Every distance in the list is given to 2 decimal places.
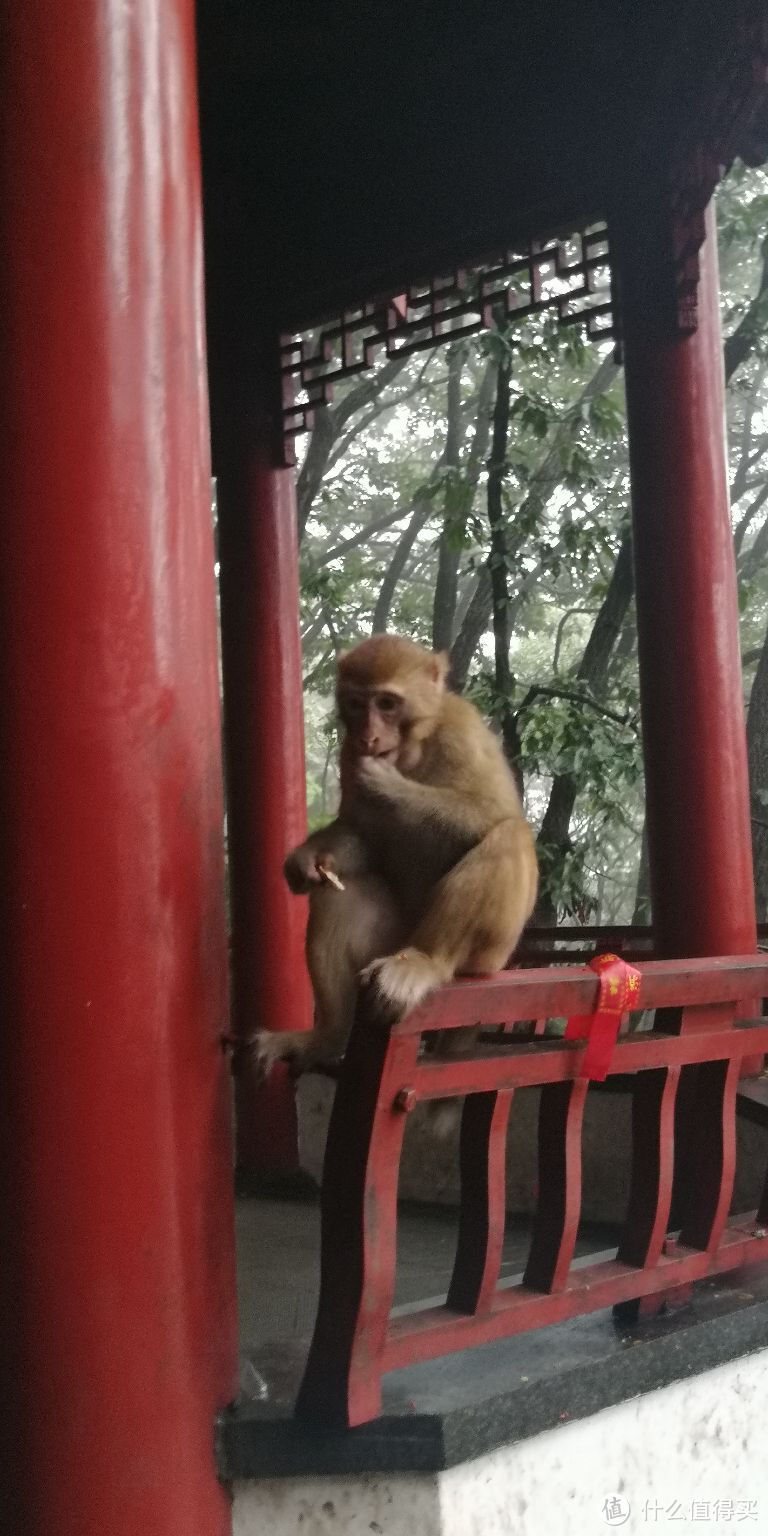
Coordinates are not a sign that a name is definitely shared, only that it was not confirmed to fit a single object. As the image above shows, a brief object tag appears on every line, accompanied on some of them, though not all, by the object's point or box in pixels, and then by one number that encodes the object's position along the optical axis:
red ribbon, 2.62
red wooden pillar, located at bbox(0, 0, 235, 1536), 2.27
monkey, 2.88
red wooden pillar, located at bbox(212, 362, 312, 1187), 5.35
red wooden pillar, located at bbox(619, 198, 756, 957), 4.23
